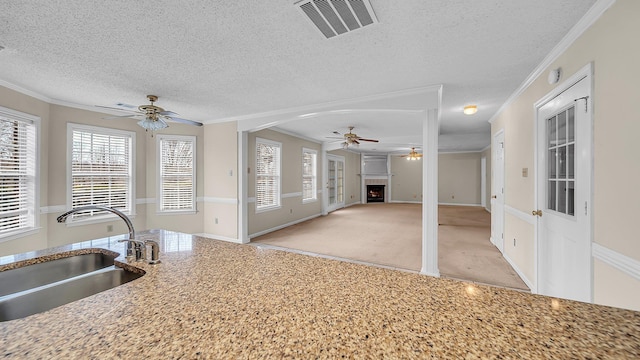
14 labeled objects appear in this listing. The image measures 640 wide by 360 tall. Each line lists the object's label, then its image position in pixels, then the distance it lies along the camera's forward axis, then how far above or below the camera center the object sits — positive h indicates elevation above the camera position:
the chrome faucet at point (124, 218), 1.23 -0.19
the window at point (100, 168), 3.96 +0.20
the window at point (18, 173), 3.11 +0.09
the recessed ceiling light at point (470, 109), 3.89 +1.14
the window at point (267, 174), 5.54 +0.15
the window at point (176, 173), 4.94 +0.14
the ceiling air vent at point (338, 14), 1.63 +1.16
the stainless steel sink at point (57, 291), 1.09 -0.54
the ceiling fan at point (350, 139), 5.36 +0.92
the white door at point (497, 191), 4.04 -0.17
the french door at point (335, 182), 8.69 -0.06
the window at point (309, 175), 7.15 +0.16
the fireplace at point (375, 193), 11.62 -0.58
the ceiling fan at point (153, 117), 2.98 +0.76
